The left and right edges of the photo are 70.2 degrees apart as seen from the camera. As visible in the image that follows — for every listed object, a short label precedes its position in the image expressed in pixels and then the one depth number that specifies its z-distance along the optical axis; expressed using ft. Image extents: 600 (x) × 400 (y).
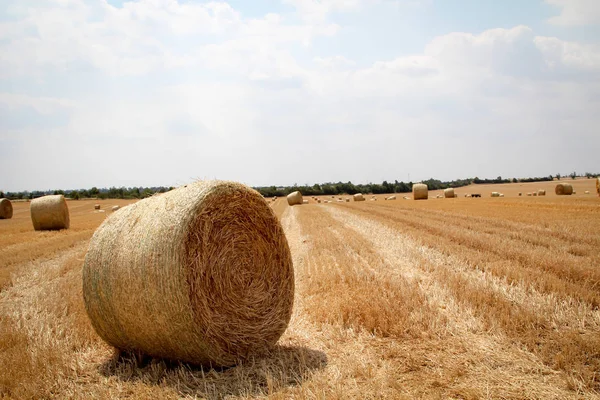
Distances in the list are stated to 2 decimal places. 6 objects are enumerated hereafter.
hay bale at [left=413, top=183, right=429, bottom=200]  121.49
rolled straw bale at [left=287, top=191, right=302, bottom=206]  113.50
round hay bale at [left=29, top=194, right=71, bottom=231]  58.08
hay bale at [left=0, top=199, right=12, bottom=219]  81.30
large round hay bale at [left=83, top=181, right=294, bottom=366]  13.44
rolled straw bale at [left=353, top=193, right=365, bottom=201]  142.51
